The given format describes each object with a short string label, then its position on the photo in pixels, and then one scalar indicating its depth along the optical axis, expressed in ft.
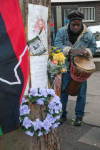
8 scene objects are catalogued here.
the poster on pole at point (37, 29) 6.20
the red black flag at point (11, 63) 4.86
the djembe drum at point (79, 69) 9.86
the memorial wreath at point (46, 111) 6.25
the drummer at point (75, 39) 10.56
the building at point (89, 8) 52.40
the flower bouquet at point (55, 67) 6.73
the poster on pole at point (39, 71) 6.35
